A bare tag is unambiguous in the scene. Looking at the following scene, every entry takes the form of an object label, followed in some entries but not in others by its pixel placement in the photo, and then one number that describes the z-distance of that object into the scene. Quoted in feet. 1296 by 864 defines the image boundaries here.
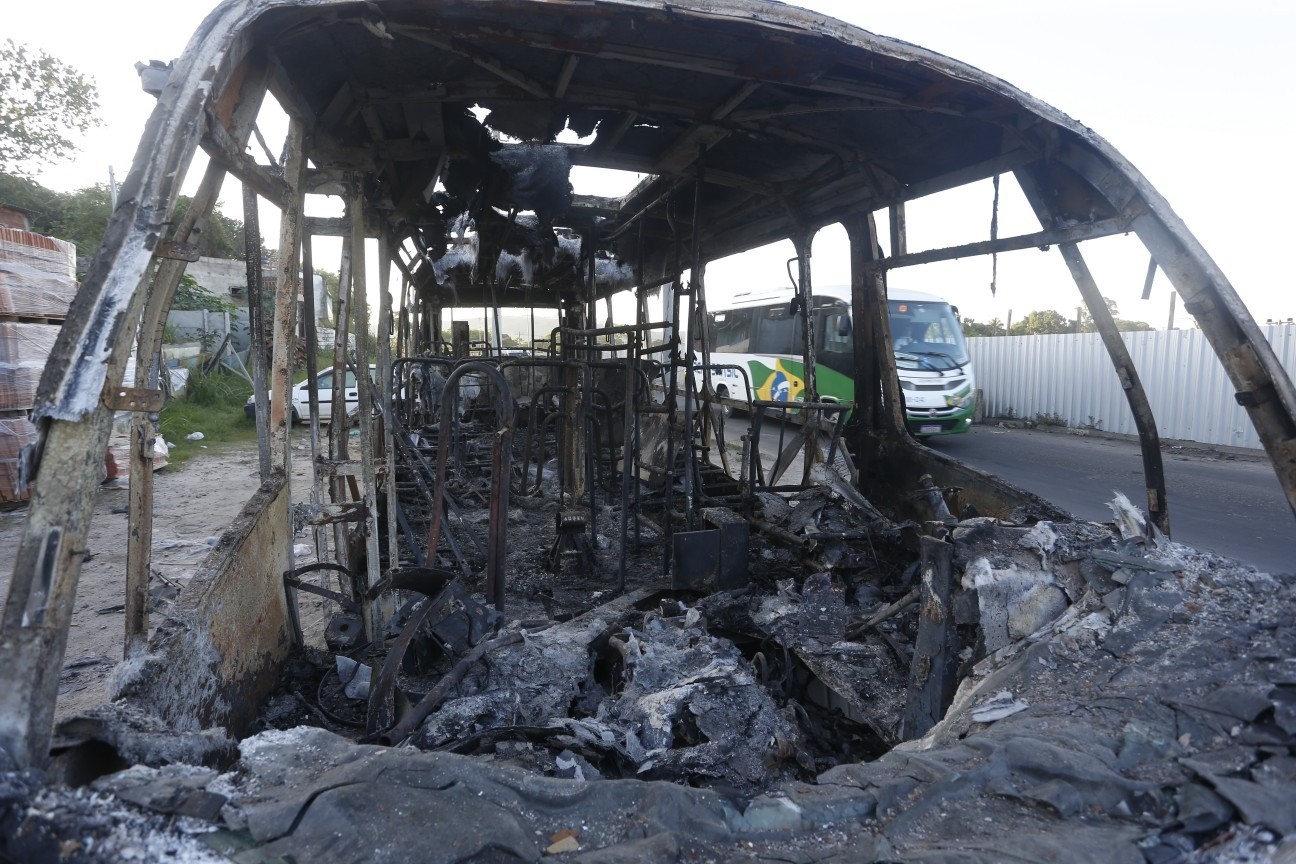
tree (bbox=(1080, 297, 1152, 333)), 69.26
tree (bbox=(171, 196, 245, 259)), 83.30
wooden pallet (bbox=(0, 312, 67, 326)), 22.86
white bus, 40.16
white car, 45.70
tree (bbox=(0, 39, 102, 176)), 52.70
